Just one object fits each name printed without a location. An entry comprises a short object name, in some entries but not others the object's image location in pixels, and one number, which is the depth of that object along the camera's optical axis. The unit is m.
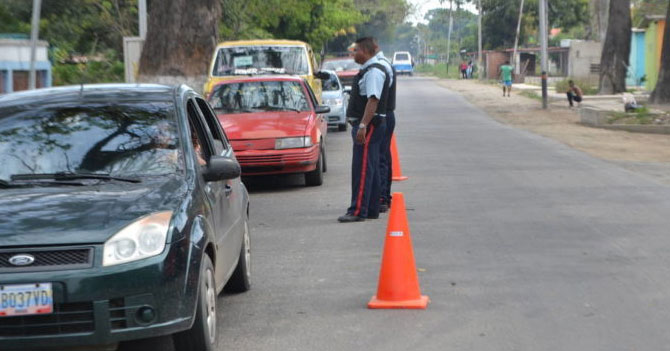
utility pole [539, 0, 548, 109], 35.44
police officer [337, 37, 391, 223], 10.99
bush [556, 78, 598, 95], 45.44
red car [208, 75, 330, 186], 13.80
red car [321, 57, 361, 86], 35.41
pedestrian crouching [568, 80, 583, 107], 35.12
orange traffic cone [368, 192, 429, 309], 7.20
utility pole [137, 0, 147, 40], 26.34
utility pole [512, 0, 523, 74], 68.49
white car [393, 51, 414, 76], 85.06
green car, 5.10
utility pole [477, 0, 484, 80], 73.14
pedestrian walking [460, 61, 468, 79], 82.25
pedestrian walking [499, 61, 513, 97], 45.69
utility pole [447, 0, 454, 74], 97.22
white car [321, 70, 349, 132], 25.09
